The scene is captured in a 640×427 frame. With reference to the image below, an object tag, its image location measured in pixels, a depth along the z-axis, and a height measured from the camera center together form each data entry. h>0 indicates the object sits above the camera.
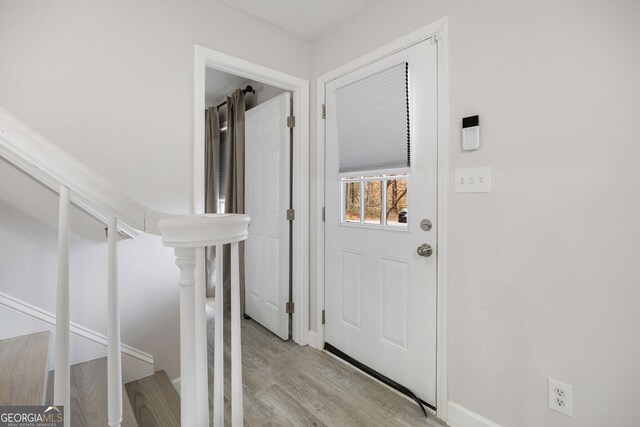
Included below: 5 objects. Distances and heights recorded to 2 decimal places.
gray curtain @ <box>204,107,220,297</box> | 3.70 +0.58
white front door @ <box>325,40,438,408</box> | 1.74 -0.25
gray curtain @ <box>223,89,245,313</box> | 3.12 +0.50
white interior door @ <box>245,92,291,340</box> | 2.56 +0.00
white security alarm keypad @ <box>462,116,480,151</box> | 1.51 +0.38
